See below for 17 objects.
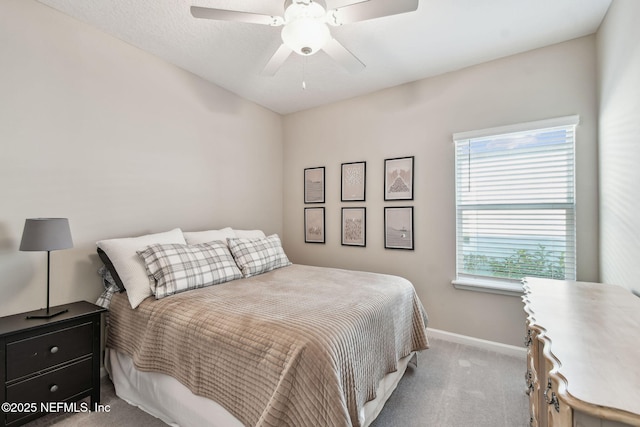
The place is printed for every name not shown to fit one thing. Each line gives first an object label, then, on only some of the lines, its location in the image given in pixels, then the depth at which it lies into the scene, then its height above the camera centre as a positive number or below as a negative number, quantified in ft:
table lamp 5.68 -0.46
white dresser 2.27 -1.42
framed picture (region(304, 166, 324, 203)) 12.45 +1.31
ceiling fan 5.16 +3.76
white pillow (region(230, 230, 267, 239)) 10.09 -0.71
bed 4.06 -2.35
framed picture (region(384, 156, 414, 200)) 10.31 +1.34
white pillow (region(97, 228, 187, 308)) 6.53 -1.22
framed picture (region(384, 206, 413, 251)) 10.32 -0.46
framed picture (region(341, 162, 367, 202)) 11.36 +1.35
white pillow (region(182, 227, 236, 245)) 8.68 -0.68
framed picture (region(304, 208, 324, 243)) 12.49 -0.46
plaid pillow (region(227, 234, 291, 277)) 8.55 -1.26
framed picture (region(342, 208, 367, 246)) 11.38 -0.46
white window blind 8.00 +0.36
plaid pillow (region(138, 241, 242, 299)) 6.66 -1.31
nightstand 5.21 -2.91
